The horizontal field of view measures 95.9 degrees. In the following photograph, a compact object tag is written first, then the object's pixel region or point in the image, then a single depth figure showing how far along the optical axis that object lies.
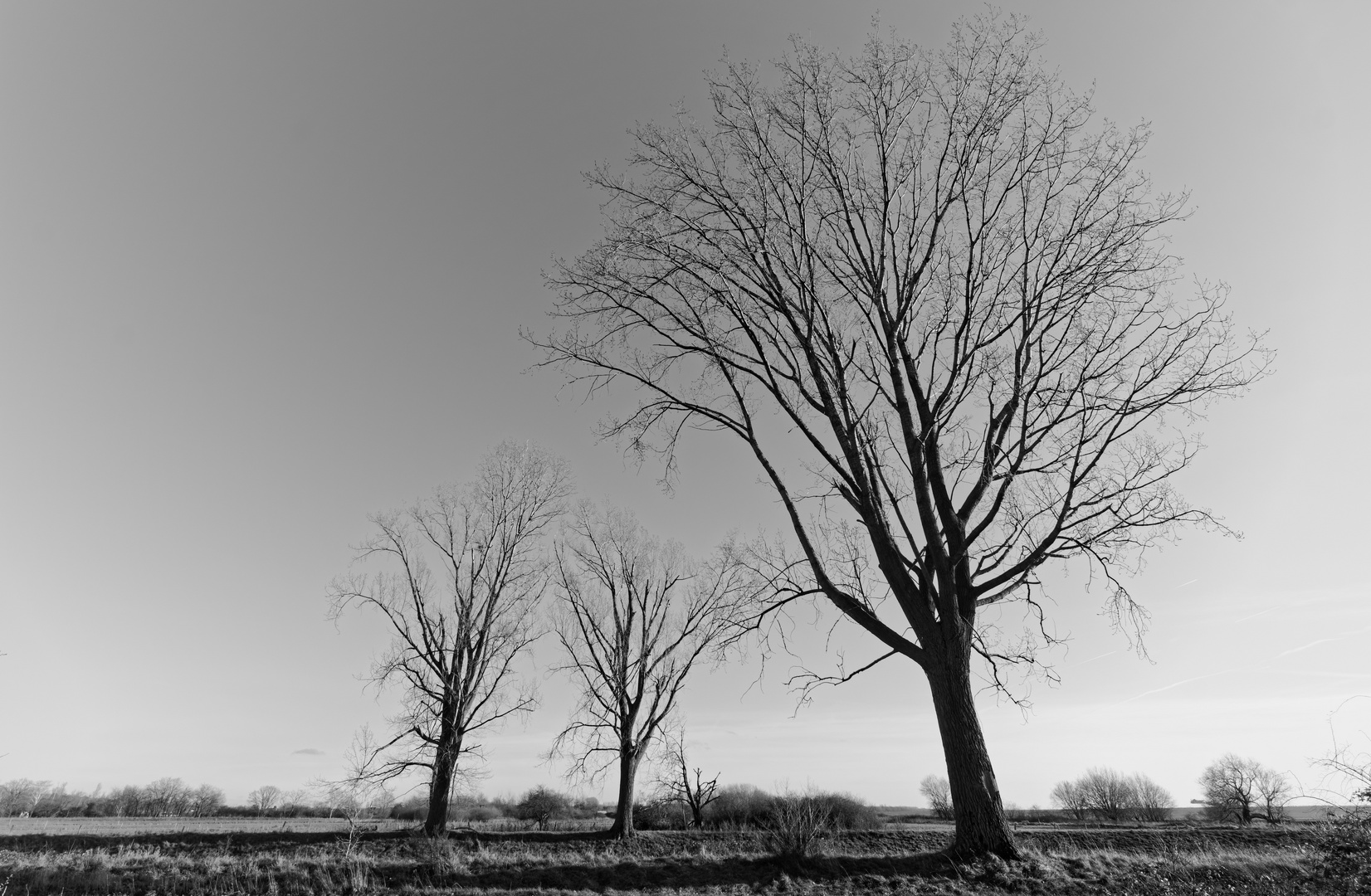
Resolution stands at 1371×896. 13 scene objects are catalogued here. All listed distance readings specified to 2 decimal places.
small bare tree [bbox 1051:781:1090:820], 46.38
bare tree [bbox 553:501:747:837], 20.41
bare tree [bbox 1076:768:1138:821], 43.25
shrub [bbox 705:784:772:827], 31.02
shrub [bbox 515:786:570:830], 37.44
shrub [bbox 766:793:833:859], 11.59
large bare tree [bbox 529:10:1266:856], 8.20
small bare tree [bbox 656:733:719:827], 27.64
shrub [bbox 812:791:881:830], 26.98
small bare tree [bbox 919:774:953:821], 40.09
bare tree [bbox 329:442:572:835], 18.89
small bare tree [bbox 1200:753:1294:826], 37.53
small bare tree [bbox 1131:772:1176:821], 42.06
